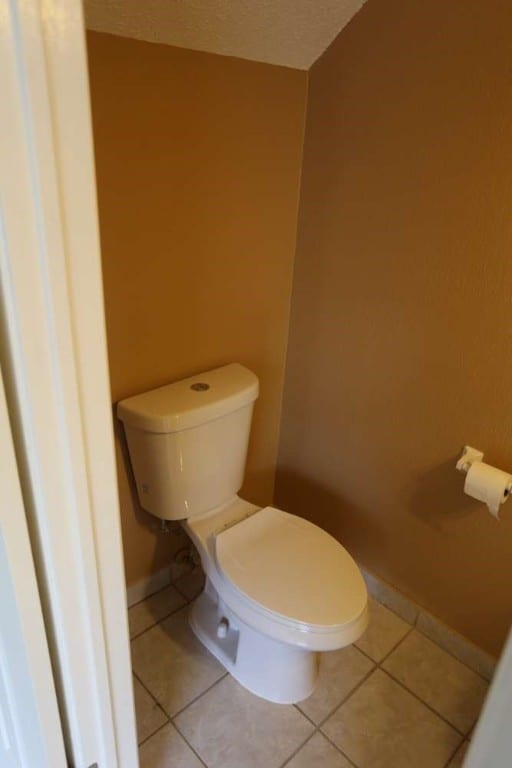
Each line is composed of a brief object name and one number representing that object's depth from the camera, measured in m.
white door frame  0.51
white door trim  0.68
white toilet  1.27
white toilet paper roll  1.28
